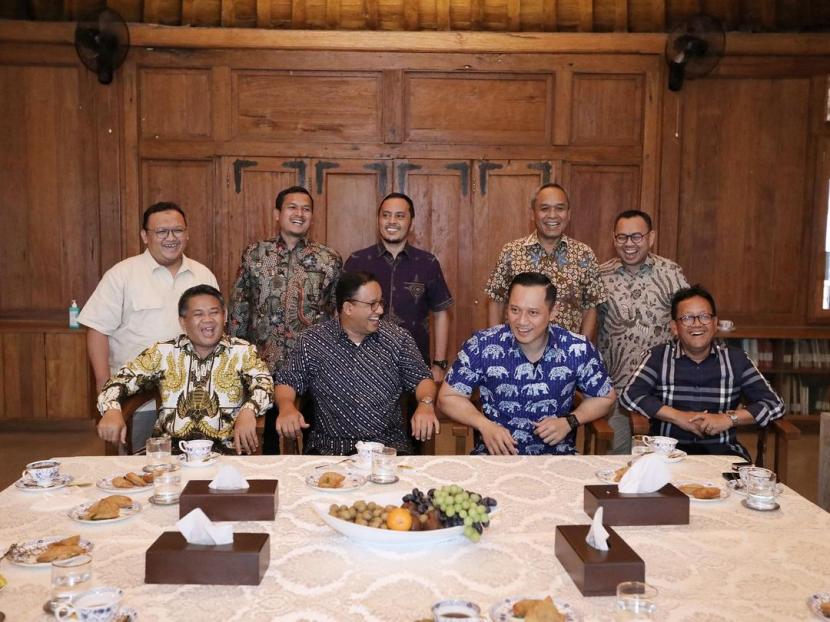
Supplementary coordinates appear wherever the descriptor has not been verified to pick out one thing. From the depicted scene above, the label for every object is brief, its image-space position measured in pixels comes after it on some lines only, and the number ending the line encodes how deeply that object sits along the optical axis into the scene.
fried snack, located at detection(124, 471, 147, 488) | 2.21
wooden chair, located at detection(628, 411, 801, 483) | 3.06
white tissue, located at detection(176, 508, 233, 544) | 1.65
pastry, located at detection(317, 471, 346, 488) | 2.22
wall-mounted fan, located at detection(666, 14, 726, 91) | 5.43
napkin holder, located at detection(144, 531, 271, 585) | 1.61
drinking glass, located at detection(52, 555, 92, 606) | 1.49
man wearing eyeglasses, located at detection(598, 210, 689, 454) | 4.00
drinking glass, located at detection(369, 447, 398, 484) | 2.31
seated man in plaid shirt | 3.17
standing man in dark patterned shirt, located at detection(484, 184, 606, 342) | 4.07
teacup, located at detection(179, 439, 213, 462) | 2.46
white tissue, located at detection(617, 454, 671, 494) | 2.00
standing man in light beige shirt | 3.62
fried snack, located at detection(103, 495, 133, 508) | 2.03
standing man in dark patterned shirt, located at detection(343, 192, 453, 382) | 4.23
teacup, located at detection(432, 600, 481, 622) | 1.42
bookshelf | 5.82
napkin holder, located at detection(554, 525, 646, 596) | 1.58
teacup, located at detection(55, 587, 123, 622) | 1.40
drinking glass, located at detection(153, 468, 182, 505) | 2.10
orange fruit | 1.79
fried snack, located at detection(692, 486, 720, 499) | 2.15
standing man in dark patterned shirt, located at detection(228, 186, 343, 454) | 4.09
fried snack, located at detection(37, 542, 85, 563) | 1.68
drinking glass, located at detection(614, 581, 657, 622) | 1.42
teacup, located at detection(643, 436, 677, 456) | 2.58
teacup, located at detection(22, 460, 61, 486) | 2.25
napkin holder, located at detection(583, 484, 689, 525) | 1.96
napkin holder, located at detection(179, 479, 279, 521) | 1.97
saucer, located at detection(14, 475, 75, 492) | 2.21
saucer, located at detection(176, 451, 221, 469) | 2.44
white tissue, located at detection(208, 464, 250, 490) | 2.04
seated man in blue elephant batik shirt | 3.07
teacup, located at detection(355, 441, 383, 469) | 2.42
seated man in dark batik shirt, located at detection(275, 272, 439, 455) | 3.25
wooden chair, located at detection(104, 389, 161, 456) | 2.98
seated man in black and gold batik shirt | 3.09
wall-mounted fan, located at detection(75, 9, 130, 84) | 5.33
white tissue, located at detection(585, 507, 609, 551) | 1.65
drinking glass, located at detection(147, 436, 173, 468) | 2.32
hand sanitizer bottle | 5.72
